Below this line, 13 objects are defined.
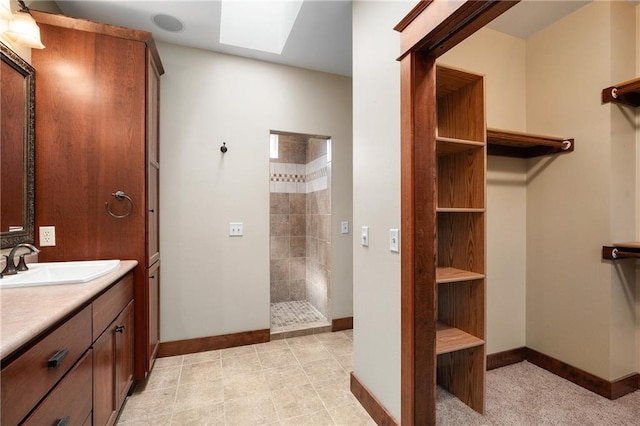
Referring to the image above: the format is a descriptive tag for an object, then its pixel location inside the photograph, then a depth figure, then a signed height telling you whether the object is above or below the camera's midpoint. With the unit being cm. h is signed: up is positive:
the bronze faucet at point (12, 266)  142 -27
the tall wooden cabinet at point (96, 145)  179 +45
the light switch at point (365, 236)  180 -14
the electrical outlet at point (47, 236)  178 -14
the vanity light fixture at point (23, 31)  148 +96
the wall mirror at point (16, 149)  153 +36
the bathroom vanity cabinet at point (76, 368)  81 -57
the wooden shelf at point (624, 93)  184 +81
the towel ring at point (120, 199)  191 +7
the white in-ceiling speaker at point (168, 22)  221 +152
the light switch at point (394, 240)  151 -14
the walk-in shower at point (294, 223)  389 -13
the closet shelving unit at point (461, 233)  172 -13
